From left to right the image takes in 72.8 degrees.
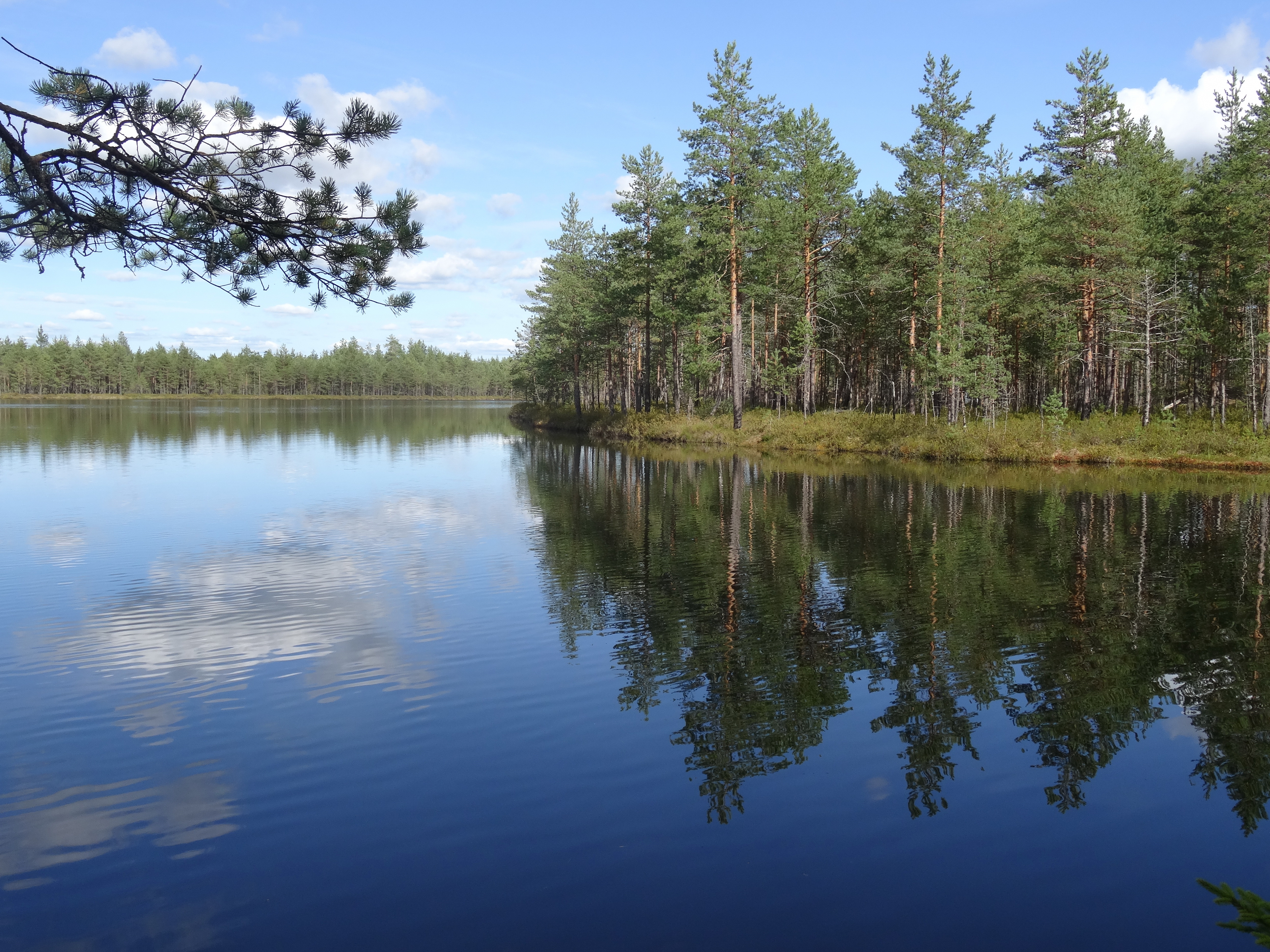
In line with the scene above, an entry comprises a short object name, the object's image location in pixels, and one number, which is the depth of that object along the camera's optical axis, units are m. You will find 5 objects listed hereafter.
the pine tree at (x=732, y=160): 46.41
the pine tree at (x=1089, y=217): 39.31
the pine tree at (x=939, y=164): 40.50
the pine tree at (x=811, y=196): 47.69
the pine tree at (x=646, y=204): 54.19
